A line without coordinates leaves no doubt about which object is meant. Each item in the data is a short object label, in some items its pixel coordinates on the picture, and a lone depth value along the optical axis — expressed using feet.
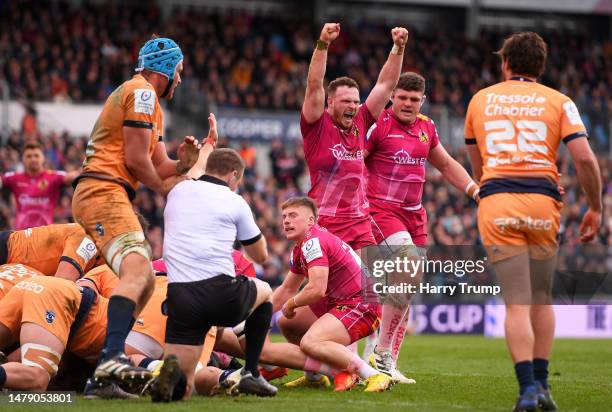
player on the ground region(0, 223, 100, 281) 61.41
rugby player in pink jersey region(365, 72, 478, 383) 64.85
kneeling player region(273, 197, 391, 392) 54.24
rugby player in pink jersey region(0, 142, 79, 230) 87.86
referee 46.60
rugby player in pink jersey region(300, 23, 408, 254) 61.52
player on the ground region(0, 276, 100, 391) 47.73
